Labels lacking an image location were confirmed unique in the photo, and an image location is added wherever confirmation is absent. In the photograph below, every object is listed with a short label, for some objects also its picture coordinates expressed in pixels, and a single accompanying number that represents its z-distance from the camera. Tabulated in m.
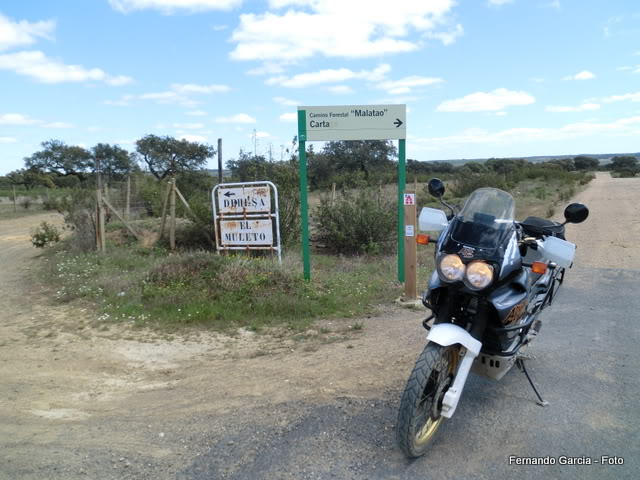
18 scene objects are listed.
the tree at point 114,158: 39.68
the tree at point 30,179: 44.41
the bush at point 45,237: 12.52
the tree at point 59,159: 50.22
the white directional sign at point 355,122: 8.18
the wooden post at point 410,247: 7.28
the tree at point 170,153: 36.44
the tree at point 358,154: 16.94
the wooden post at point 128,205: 14.85
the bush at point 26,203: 28.64
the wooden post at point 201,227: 11.30
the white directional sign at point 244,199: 9.09
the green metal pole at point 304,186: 8.27
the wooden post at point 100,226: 11.00
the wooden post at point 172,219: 11.17
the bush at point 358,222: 11.84
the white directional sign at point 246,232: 9.16
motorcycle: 3.27
